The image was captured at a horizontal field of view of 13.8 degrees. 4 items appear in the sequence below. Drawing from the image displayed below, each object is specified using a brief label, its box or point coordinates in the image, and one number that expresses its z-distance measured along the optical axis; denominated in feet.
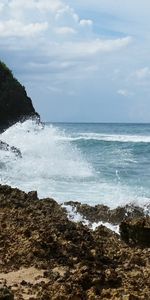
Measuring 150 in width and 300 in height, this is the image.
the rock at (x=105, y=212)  36.14
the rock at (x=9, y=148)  69.59
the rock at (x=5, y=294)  14.35
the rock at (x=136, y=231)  26.17
